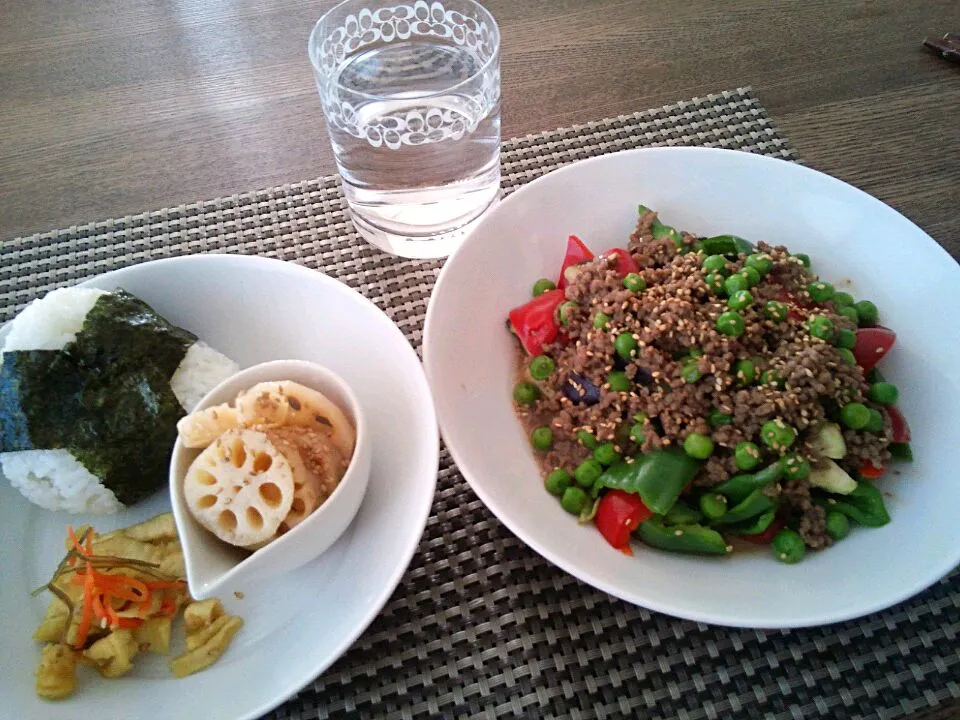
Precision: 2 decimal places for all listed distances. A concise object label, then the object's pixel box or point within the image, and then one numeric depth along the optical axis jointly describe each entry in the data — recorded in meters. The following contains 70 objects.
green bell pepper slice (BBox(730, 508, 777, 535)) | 0.26
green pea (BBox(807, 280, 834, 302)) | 0.30
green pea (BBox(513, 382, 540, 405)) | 0.29
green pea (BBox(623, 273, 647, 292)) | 0.29
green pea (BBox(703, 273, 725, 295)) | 0.29
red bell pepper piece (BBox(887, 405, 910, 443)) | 0.28
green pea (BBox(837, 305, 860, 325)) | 0.30
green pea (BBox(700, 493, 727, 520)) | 0.26
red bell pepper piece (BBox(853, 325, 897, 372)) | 0.29
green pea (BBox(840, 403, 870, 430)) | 0.27
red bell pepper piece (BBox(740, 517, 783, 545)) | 0.27
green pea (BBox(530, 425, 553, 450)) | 0.29
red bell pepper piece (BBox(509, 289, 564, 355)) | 0.30
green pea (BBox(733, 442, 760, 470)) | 0.26
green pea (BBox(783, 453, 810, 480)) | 0.26
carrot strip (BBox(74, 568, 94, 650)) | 0.24
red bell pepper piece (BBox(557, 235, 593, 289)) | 0.32
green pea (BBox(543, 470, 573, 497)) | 0.27
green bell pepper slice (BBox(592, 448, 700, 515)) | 0.26
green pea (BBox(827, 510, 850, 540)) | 0.26
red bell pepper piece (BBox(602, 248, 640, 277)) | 0.30
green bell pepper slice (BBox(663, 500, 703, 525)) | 0.26
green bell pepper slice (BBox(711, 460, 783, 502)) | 0.26
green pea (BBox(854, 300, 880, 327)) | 0.30
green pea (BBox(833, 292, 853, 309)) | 0.30
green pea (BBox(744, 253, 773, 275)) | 0.30
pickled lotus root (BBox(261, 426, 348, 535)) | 0.24
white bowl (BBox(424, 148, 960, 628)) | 0.24
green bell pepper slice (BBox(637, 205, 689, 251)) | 0.31
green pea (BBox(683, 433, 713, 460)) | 0.26
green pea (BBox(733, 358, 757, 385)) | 0.27
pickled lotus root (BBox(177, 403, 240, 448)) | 0.25
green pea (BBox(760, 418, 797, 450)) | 0.26
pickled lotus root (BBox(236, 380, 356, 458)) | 0.25
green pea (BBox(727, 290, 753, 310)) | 0.28
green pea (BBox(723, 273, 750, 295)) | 0.29
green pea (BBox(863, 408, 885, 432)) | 0.27
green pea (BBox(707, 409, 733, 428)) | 0.27
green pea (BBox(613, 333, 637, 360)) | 0.28
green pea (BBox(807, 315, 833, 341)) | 0.28
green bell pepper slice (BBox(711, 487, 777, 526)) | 0.26
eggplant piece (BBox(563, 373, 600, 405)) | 0.29
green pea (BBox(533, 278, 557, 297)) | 0.32
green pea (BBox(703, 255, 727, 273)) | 0.30
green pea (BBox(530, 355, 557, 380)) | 0.30
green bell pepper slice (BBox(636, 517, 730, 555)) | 0.26
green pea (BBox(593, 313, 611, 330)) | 0.29
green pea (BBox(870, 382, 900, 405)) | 0.28
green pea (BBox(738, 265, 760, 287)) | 0.29
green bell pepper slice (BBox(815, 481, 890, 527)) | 0.26
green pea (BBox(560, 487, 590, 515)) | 0.27
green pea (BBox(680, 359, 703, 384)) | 0.27
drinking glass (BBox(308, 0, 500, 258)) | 0.33
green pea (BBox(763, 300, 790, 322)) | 0.29
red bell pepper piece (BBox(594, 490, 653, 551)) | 0.26
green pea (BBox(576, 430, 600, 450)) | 0.28
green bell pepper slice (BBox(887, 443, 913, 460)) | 0.28
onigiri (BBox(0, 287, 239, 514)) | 0.27
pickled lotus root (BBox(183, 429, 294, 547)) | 0.23
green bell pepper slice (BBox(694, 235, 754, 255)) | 0.32
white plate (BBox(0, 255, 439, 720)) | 0.23
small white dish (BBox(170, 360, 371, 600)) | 0.23
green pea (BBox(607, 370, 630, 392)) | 0.28
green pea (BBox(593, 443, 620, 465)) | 0.28
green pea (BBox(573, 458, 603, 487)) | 0.27
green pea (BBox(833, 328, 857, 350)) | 0.29
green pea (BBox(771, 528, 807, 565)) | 0.26
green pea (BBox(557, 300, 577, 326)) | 0.30
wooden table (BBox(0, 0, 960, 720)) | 0.40
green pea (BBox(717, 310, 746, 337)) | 0.28
